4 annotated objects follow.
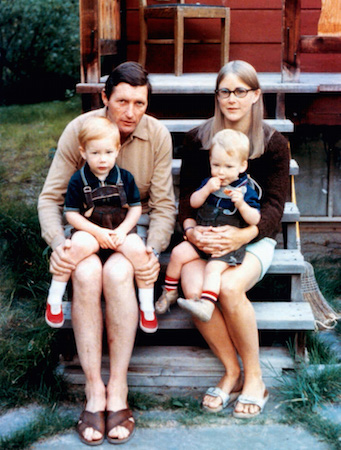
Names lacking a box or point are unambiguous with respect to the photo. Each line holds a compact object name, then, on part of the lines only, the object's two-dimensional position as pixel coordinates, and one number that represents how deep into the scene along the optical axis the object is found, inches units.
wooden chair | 207.2
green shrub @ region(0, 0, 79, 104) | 335.9
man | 116.2
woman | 120.3
